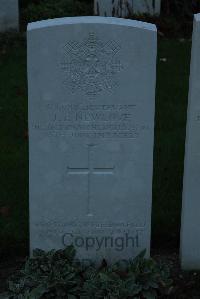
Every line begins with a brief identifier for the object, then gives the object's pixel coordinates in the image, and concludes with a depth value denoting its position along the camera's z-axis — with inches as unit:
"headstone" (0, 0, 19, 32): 377.1
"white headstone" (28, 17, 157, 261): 162.9
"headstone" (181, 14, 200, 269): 166.9
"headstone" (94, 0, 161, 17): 387.9
